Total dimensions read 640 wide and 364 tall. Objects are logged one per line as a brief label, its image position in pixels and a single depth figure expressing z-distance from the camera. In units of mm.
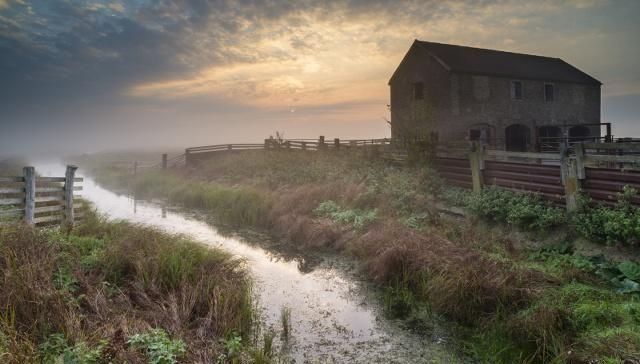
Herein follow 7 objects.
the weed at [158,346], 4367
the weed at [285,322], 6104
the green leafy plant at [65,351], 3990
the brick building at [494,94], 24406
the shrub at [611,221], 7387
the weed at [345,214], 11516
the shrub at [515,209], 9047
